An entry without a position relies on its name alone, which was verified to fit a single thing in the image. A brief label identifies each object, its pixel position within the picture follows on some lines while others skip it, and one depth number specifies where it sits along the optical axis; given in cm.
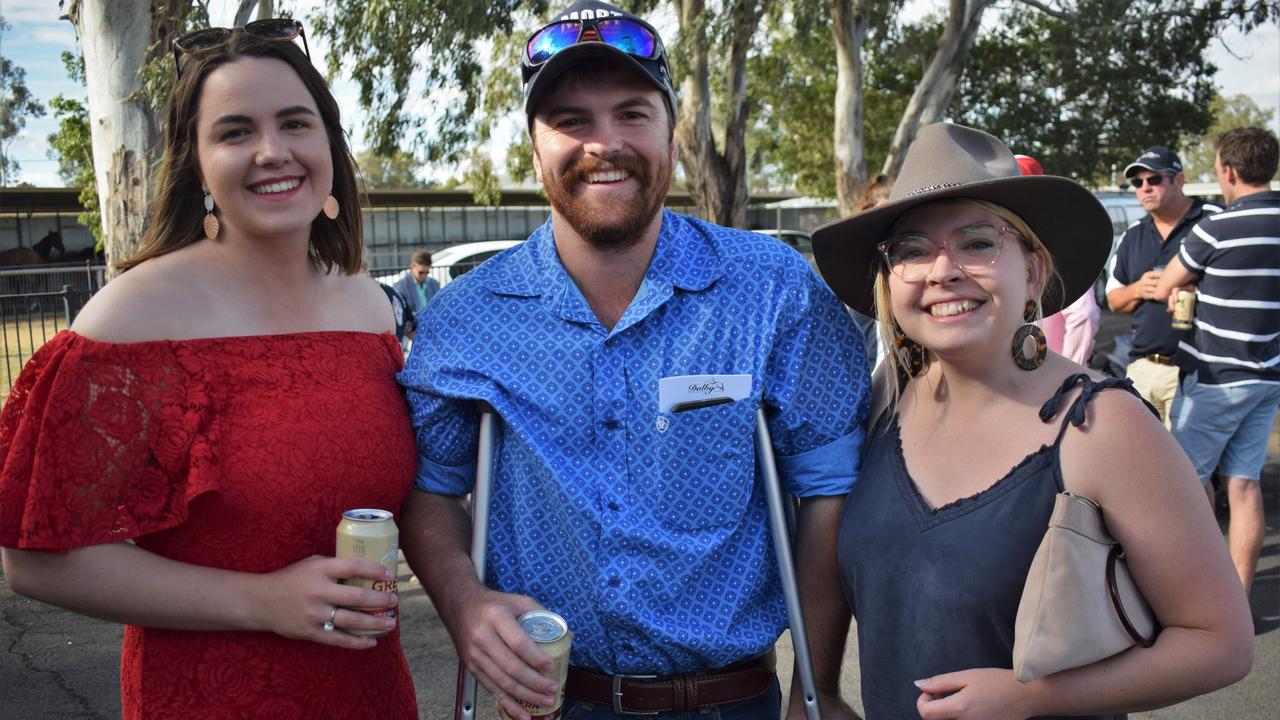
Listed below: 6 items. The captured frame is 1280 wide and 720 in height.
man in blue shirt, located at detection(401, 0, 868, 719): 230
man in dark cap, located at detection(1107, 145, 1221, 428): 611
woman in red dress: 212
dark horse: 3484
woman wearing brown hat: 194
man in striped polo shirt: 554
